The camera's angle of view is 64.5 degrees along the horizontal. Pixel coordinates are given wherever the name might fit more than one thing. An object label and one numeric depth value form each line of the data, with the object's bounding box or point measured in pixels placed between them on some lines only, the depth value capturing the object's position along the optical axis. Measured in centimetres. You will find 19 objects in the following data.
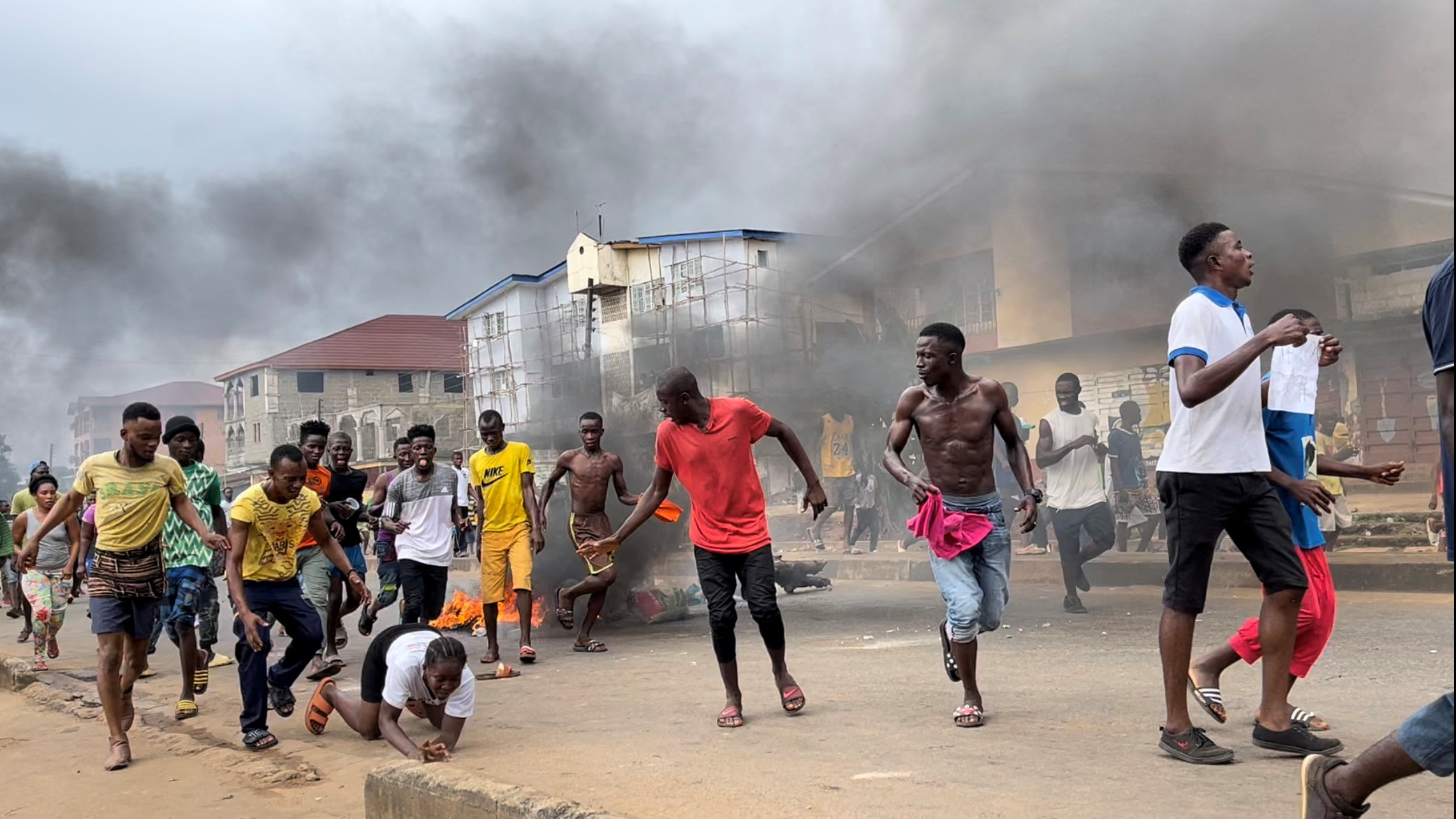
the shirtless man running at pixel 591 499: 783
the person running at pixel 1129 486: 1052
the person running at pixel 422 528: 732
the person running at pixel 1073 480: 818
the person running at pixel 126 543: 518
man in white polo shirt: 362
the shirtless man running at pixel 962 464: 445
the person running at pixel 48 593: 815
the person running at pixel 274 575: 516
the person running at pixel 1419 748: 212
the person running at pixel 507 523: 748
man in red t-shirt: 480
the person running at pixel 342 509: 767
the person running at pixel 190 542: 641
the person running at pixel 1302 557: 384
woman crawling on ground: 442
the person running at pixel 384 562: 828
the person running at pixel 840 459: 1435
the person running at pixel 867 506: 1414
